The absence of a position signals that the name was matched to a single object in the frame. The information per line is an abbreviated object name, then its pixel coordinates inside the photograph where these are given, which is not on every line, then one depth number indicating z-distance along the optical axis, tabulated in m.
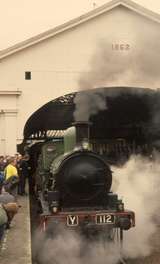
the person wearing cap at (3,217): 7.43
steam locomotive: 9.30
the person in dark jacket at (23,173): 17.52
